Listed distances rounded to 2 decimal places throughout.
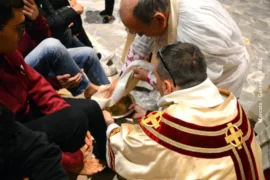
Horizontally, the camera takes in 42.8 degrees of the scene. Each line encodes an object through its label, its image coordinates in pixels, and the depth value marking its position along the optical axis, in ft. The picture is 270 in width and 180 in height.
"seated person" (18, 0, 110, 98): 5.83
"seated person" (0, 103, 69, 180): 3.48
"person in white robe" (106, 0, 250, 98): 4.95
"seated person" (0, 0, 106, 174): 4.17
